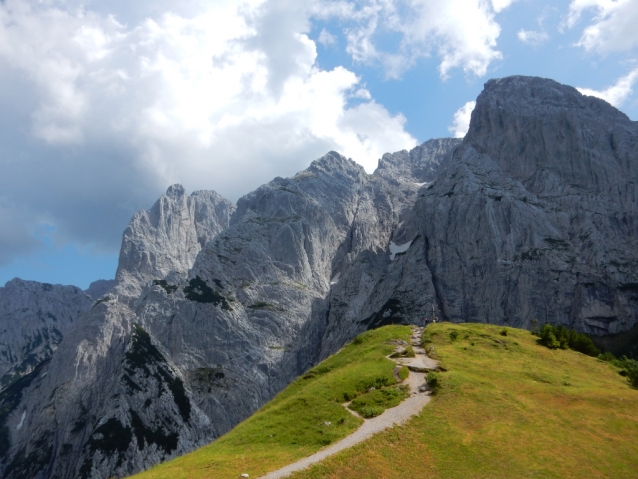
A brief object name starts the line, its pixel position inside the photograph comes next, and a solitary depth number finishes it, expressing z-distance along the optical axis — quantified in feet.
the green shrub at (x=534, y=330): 208.54
